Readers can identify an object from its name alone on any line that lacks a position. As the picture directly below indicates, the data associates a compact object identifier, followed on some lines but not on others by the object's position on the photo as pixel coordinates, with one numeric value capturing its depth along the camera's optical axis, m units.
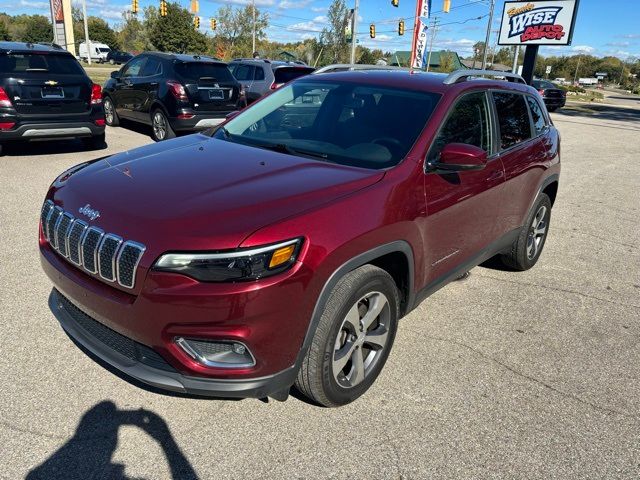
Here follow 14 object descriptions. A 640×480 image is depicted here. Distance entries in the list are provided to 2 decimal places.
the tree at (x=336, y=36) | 51.72
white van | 57.25
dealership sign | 23.34
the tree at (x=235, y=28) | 67.38
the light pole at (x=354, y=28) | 33.09
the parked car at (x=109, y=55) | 55.60
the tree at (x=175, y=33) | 54.19
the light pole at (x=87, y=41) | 39.88
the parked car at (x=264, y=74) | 13.27
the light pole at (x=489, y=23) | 37.47
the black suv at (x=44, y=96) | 7.76
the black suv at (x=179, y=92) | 9.74
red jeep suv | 2.29
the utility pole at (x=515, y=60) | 27.59
